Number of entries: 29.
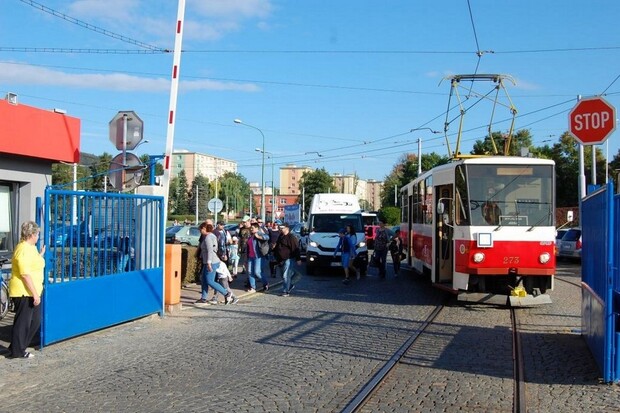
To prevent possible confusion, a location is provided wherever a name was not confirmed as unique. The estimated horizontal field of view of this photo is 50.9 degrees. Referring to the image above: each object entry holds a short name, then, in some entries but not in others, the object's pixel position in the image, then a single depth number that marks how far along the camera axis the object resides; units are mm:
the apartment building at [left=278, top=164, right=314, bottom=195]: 166500
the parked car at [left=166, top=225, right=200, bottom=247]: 31759
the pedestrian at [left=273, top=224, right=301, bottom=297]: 15977
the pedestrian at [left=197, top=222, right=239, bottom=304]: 13633
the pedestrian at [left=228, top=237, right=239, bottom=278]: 19789
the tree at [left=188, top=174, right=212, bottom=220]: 106438
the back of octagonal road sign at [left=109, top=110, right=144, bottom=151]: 11633
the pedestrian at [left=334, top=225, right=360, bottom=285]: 18859
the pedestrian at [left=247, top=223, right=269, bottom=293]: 16172
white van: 21500
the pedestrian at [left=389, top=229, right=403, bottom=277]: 21344
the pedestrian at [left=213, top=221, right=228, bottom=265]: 15227
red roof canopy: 13031
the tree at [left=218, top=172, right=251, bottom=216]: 111625
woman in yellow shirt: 8281
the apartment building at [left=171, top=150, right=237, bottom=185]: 143025
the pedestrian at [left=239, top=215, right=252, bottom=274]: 19031
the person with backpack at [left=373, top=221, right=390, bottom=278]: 20141
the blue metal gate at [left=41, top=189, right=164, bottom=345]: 8930
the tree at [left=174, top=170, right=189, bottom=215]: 110875
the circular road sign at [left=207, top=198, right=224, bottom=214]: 31647
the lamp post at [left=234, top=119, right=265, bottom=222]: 49175
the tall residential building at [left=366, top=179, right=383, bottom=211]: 194300
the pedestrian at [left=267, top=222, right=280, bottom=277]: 20656
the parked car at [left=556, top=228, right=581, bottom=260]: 28966
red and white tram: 12734
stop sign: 9820
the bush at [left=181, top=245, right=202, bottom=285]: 16875
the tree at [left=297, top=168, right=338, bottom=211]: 91812
